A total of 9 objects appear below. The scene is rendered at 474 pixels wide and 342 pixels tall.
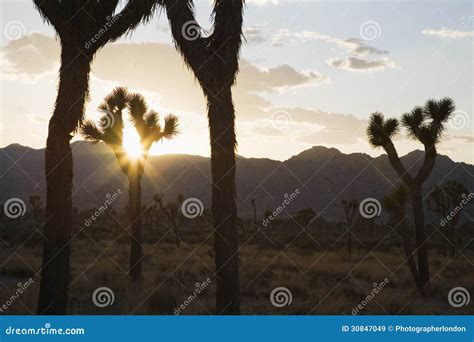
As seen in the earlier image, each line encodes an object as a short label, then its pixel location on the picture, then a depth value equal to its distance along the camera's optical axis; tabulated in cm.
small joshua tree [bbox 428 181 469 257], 2631
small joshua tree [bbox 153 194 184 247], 2913
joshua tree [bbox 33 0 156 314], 851
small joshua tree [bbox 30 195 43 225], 3964
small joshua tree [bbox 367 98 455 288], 1576
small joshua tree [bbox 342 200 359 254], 2888
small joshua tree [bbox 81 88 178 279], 1620
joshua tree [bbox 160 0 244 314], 808
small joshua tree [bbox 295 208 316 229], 4168
